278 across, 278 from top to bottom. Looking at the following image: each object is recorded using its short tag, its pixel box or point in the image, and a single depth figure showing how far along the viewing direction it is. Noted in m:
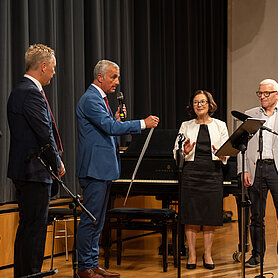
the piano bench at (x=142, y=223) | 4.91
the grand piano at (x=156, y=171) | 5.11
